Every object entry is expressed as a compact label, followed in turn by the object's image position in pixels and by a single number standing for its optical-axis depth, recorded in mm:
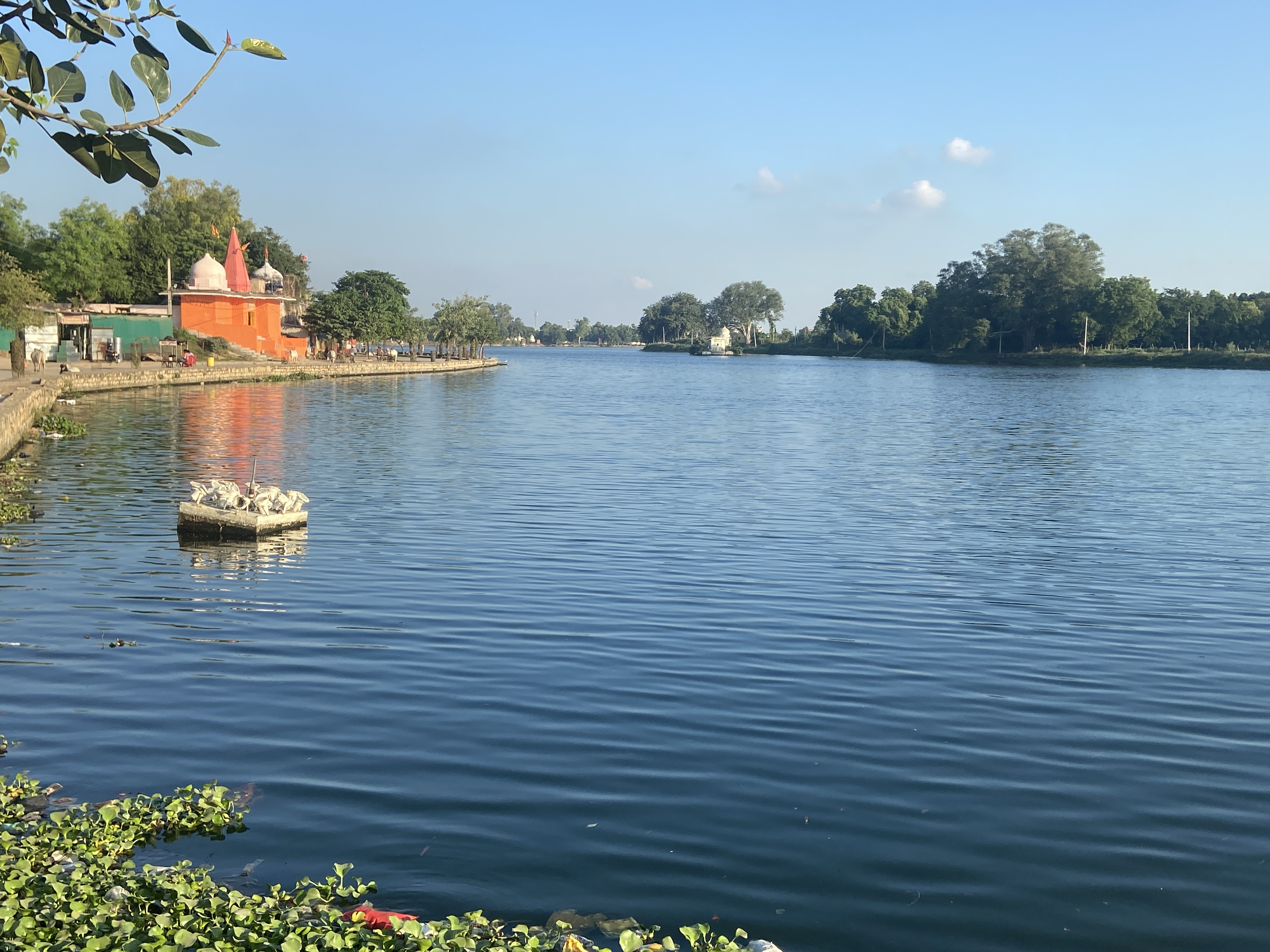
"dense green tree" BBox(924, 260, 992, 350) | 163000
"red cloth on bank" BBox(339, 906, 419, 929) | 5539
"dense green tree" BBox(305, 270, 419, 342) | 105438
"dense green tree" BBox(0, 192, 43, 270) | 71938
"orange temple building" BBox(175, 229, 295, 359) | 83812
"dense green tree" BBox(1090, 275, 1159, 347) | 143375
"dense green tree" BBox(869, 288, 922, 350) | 198875
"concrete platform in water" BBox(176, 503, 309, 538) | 19031
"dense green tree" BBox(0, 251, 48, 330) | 44875
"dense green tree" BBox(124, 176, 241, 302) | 96312
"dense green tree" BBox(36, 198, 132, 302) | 81125
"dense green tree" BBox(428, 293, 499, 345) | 131500
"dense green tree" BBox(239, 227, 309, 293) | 125688
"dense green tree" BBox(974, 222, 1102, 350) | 153125
